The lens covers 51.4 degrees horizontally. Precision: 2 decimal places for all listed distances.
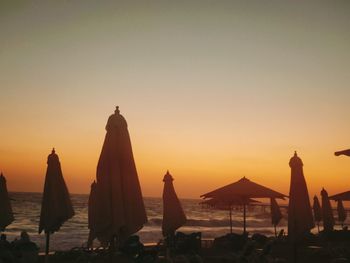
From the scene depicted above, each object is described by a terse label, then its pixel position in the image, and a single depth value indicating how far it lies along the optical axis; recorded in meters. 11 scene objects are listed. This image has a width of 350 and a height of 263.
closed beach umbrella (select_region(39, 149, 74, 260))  10.04
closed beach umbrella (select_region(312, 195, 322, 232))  25.51
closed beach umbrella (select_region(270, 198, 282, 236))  23.91
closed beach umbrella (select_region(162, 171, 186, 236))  13.09
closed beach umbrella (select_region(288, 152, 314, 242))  9.55
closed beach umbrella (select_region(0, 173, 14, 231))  14.44
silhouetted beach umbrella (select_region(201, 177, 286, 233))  13.63
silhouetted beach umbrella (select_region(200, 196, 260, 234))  18.07
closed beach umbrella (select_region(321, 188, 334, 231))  21.86
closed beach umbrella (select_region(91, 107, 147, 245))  7.06
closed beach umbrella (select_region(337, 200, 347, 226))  26.34
